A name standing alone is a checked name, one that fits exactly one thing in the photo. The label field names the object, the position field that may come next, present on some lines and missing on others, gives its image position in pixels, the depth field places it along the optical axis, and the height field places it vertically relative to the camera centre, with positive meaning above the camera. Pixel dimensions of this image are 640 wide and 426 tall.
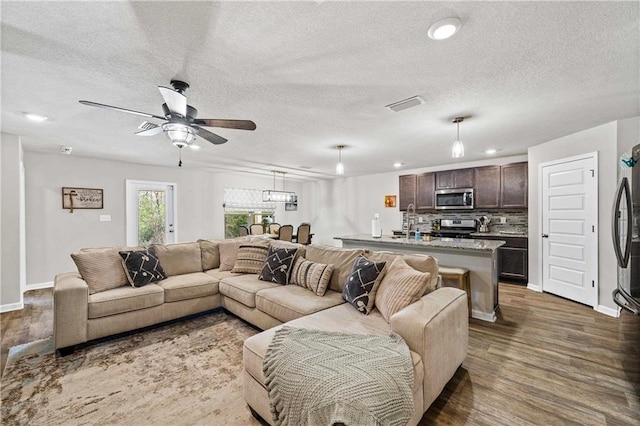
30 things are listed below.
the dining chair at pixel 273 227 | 7.69 -0.47
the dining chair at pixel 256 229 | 7.17 -0.48
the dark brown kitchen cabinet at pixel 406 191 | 6.26 +0.46
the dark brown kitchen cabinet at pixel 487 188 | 5.08 +0.42
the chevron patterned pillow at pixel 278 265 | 3.09 -0.65
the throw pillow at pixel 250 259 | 3.54 -0.64
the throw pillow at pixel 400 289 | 1.97 -0.61
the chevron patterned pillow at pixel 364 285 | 2.22 -0.65
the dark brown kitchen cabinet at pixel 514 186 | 4.77 +0.42
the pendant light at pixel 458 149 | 2.90 +0.66
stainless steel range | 5.38 -0.40
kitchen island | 3.05 -0.62
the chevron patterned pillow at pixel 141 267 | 3.01 -0.64
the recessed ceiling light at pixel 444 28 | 1.48 +1.04
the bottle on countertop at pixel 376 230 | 4.10 -0.31
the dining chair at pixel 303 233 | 6.77 -0.58
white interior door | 3.49 -0.28
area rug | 1.71 -1.31
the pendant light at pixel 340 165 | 4.00 +0.68
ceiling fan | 2.08 +0.77
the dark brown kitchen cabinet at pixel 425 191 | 5.95 +0.43
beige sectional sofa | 1.64 -0.85
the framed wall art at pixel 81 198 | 4.78 +0.27
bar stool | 3.05 -0.77
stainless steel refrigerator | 2.16 -0.21
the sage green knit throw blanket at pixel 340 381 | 1.17 -0.82
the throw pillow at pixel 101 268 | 2.81 -0.61
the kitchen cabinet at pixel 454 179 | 5.43 +0.65
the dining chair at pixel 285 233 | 6.39 -0.53
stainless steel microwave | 5.38 +0.23
